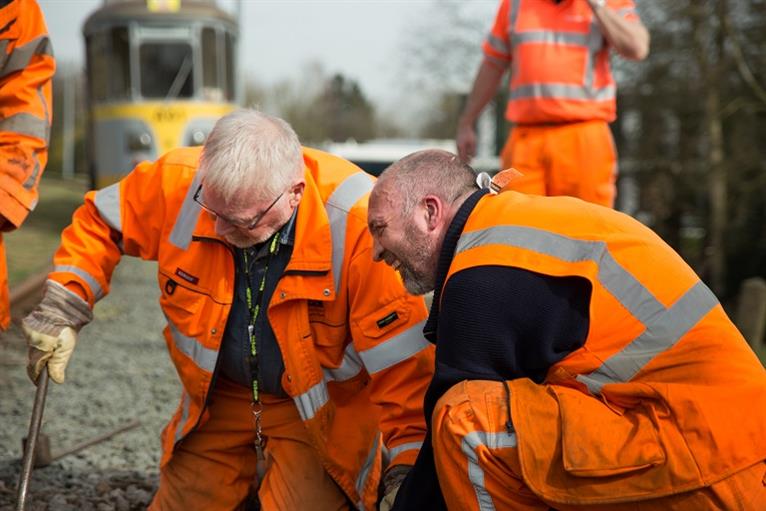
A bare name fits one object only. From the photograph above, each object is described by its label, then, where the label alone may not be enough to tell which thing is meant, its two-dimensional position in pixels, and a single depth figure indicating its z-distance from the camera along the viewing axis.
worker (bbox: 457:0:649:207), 4.79
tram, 14.41
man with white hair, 2.93
